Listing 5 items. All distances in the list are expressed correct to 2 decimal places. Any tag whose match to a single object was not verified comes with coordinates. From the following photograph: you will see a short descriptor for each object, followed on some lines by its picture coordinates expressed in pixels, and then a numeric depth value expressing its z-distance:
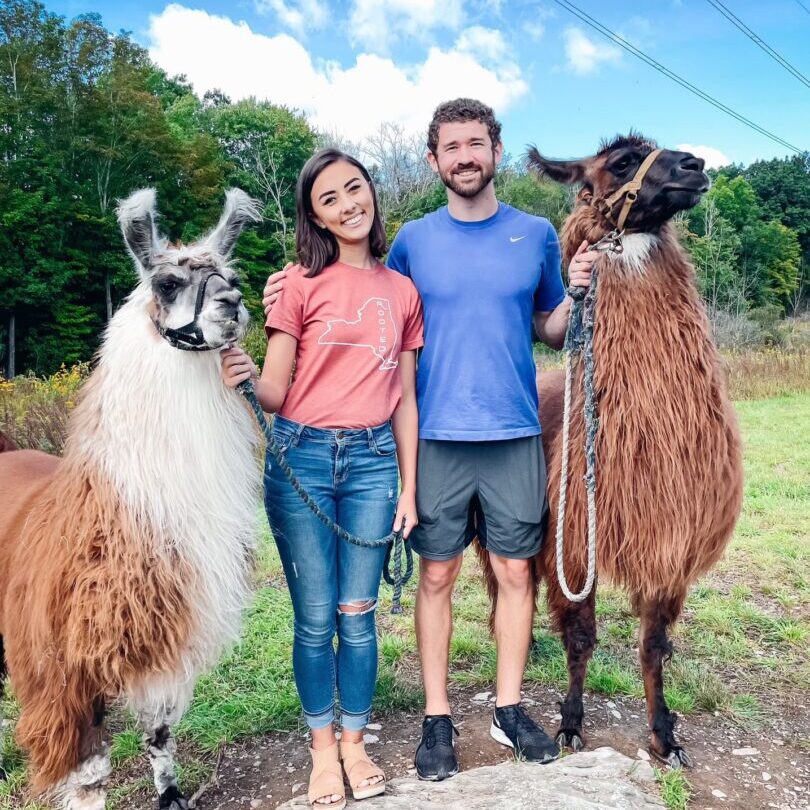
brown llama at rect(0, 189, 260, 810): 2.00
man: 2.46
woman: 2.25
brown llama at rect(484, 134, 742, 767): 2.40
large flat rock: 2.15
